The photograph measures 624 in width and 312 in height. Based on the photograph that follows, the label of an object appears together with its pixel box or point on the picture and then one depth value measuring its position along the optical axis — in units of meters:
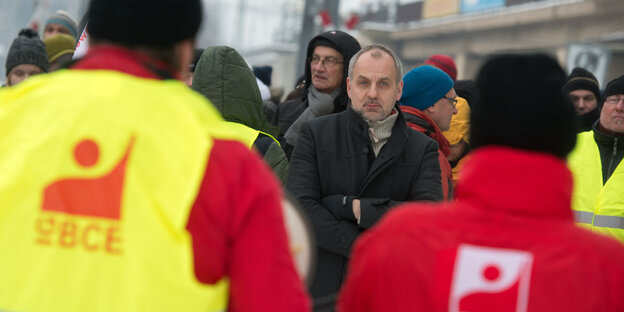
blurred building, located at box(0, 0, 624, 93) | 14.10
